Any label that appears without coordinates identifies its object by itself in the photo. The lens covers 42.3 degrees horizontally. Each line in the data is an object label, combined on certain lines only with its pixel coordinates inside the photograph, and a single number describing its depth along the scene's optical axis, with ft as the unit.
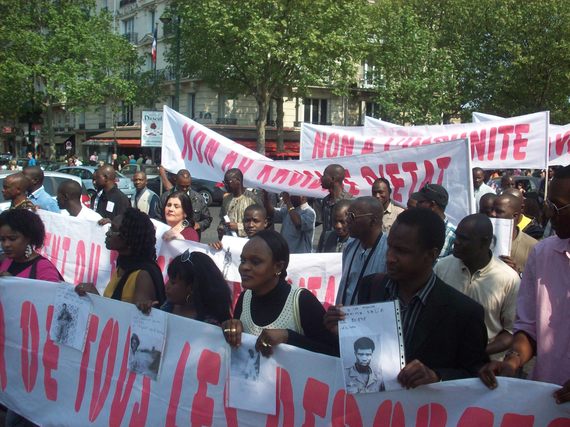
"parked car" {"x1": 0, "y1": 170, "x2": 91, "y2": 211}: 48.88
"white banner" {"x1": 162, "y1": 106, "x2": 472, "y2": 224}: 20.15
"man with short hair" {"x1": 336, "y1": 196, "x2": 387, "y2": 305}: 14.12
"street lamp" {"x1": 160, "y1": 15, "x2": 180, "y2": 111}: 75.49
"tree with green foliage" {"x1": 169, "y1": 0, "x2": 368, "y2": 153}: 104.42
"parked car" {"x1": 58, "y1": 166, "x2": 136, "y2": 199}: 76.13
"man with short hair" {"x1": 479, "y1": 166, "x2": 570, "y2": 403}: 9.20
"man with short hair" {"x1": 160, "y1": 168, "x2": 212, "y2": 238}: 25.70
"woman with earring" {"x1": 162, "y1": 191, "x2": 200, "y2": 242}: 21.42
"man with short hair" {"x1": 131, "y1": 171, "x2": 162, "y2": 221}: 26.61
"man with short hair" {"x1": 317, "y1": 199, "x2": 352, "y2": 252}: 17.63
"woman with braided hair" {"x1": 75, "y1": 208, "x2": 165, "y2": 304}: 13.66
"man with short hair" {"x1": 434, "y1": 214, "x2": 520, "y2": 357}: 12.91
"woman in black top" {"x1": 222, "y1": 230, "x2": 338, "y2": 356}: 11.10
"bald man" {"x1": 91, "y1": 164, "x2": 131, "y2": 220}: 25.26
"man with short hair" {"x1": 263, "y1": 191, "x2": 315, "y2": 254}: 23.13
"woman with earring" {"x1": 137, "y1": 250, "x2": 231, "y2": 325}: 12.85
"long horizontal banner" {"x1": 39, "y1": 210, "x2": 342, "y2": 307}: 20.62
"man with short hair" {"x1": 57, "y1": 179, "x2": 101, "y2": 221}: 23.82
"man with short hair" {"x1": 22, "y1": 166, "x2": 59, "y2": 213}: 23.63
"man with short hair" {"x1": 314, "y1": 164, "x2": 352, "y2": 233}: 20.39
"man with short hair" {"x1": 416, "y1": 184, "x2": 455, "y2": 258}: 17.61
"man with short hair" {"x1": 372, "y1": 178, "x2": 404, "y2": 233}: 19.38
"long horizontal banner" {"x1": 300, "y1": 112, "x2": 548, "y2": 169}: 26.43
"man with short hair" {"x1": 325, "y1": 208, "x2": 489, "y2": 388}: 9.05
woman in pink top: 15.06
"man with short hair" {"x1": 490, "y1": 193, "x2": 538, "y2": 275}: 16.85
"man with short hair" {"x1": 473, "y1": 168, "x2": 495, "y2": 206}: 32.81
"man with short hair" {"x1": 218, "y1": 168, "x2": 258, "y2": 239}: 22.94
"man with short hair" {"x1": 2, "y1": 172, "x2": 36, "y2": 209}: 21.52
